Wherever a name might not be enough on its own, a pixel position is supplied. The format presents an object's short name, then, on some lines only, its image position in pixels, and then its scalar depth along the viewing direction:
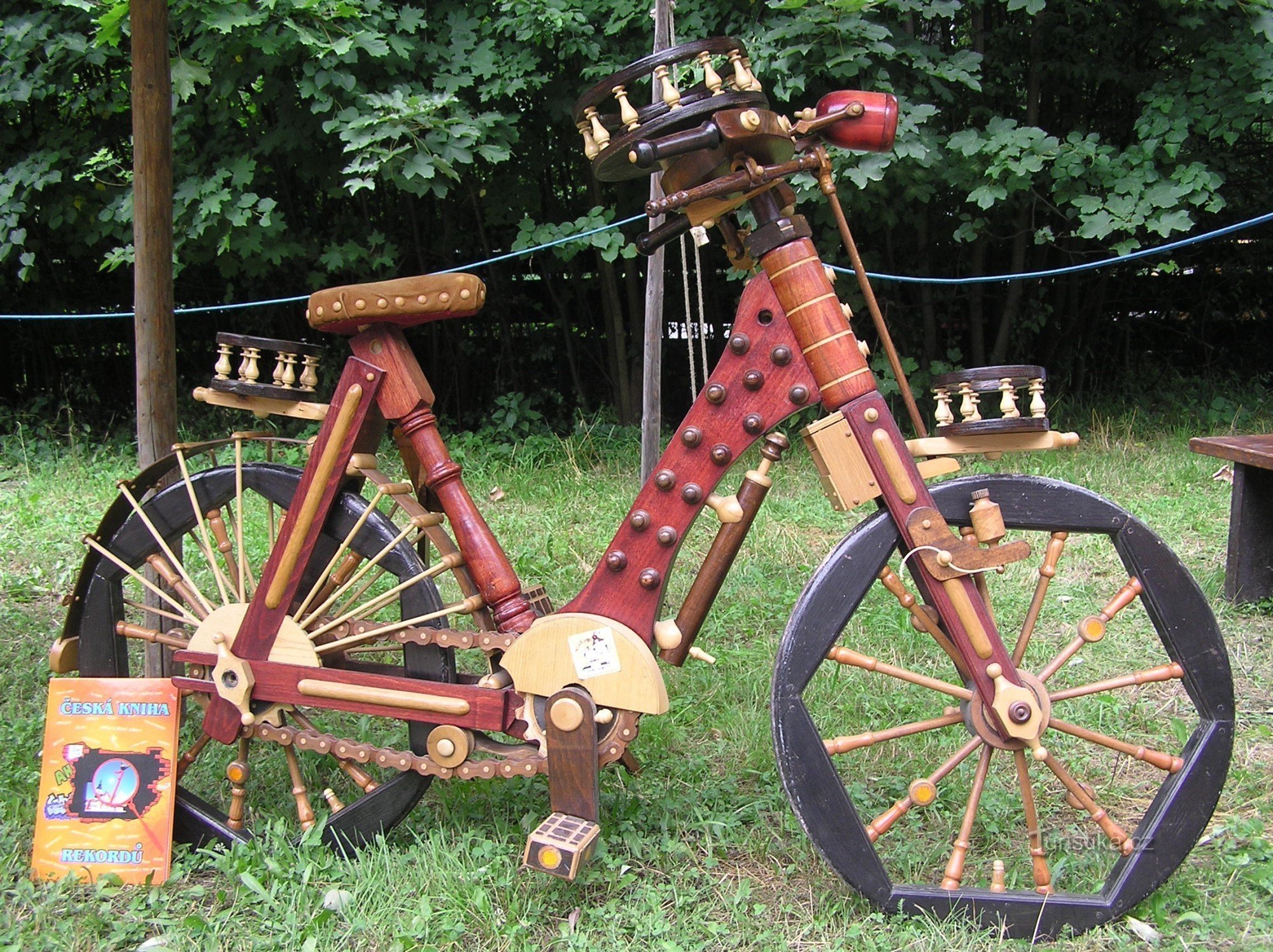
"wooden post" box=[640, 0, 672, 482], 3.20
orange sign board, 2.18
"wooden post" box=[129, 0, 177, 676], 2.60
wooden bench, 3.46
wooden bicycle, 1.93
